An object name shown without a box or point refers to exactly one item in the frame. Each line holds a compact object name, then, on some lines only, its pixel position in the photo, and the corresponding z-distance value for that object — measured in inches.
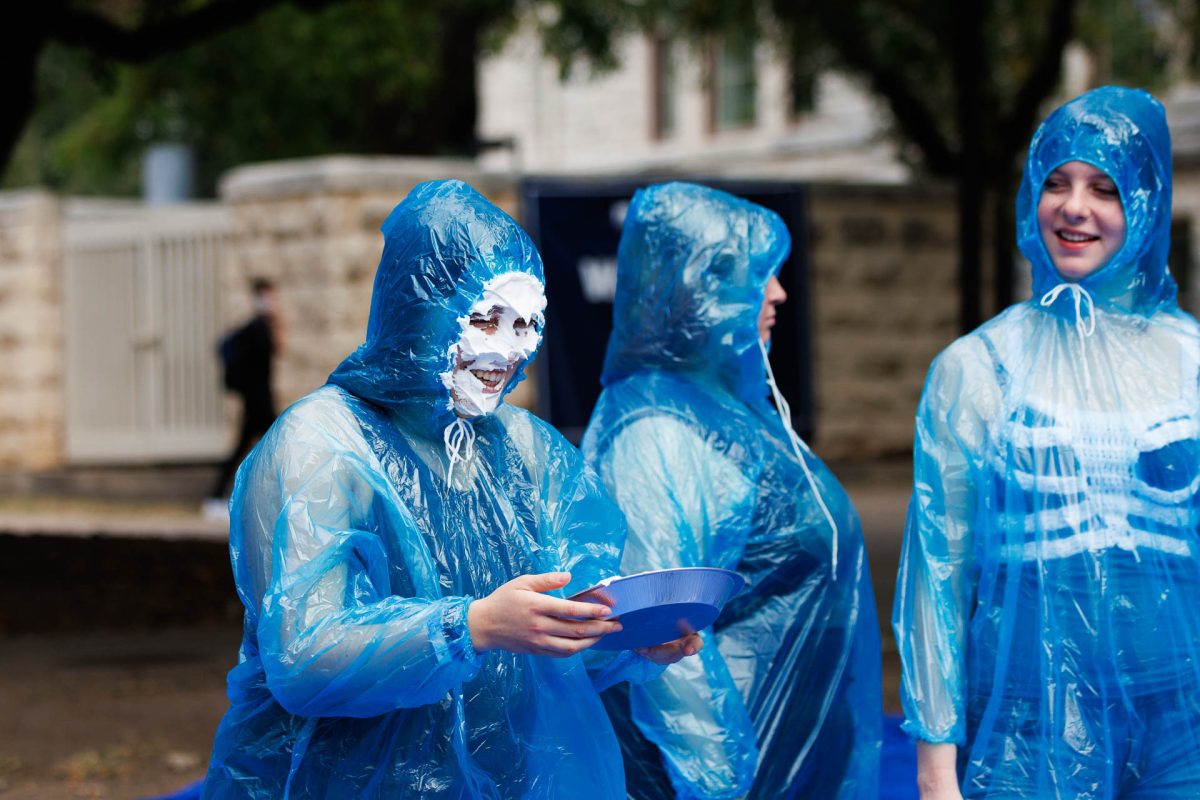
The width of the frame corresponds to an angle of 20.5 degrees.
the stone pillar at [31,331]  1130.3
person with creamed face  178.8
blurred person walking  887.2
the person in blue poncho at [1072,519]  214.6
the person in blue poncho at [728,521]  249.7
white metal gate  1086.9
